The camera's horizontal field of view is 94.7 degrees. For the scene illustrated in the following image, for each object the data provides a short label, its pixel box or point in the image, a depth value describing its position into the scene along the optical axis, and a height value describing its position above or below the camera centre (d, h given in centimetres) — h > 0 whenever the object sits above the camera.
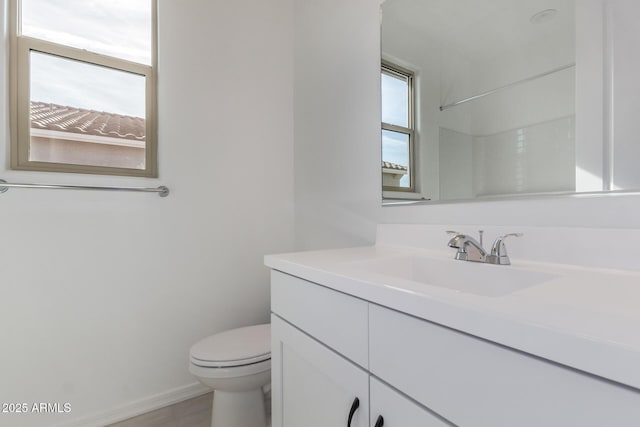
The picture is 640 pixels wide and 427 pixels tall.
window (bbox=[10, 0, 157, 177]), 128 +60
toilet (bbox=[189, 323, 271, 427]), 115 -64
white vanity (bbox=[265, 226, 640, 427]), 33 -20
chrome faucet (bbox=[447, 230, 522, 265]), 80 -11
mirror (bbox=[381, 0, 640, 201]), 78 +36
